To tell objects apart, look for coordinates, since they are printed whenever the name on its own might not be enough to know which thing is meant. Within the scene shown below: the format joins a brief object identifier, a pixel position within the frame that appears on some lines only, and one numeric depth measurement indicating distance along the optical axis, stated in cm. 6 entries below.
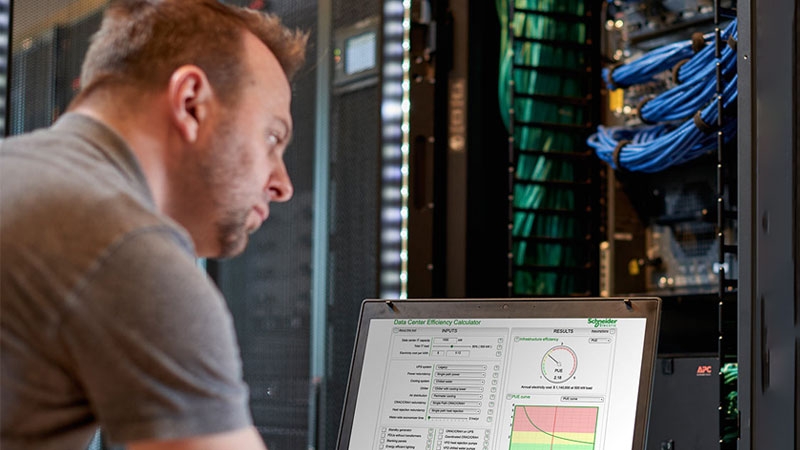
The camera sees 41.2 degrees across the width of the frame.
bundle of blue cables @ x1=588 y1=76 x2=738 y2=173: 170
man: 68
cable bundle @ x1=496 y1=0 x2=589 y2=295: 195
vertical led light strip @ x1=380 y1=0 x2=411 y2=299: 192
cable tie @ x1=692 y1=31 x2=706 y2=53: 177
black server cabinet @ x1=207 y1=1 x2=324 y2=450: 215
